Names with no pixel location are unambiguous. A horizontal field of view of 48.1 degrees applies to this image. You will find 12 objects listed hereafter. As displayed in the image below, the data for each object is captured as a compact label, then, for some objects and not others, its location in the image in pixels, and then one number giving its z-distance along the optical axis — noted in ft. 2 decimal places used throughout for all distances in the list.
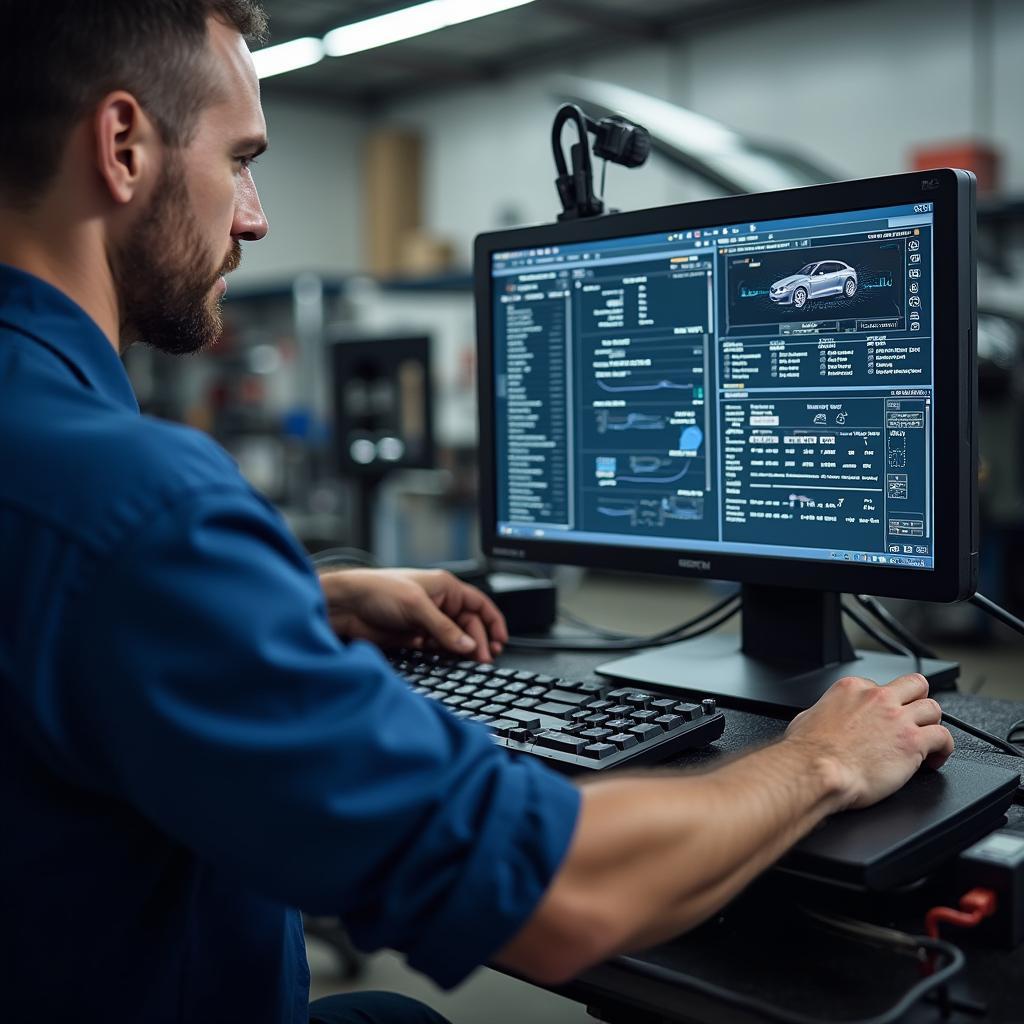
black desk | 1.82
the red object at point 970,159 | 15.66
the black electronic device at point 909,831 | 1.98
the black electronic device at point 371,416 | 7.11
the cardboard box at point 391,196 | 25.04
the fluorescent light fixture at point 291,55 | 18.85
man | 1.67
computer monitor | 2.83
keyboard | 2.48
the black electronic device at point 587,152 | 3.61
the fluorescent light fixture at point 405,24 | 16.69
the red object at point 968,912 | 1.93
